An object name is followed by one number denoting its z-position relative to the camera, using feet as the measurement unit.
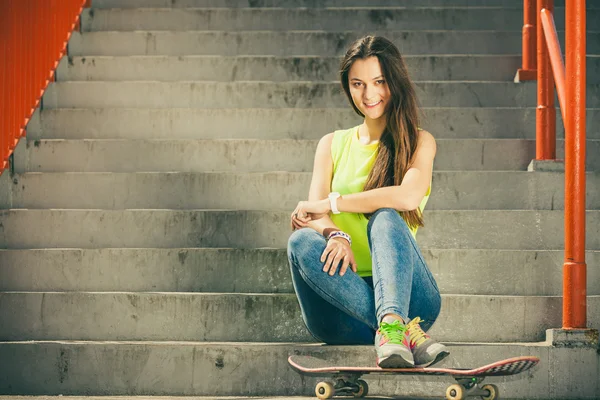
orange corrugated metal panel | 16.88
